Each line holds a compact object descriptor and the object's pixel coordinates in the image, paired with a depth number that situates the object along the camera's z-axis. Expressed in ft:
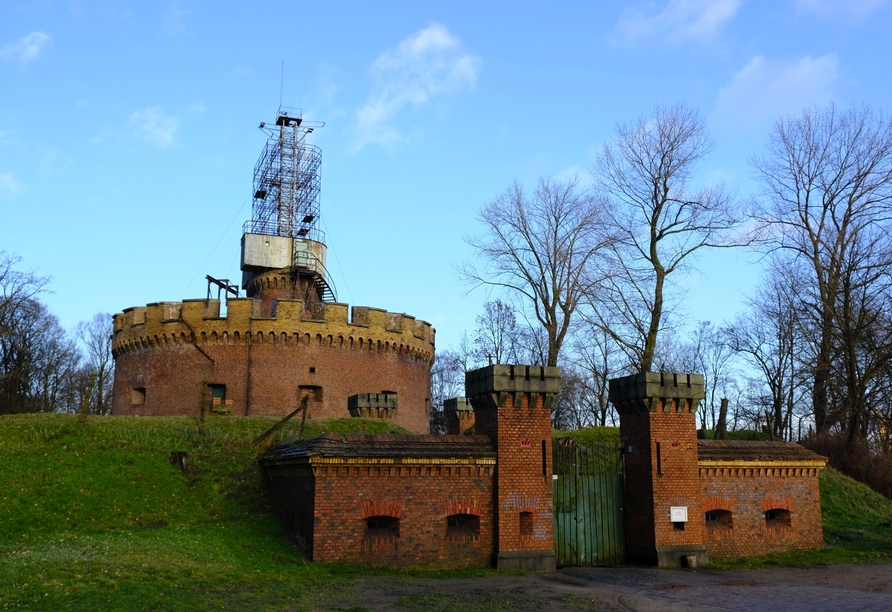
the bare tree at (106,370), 170.31
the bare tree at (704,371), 168.91
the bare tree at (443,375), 190.70
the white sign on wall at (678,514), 51.06
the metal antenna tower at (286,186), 120.78
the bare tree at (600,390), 144.02
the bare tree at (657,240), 83.51
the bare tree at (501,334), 160.25
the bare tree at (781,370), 110.00
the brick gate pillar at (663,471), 50.80
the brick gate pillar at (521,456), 46.75
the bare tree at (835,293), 88.99
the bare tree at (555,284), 90.53
